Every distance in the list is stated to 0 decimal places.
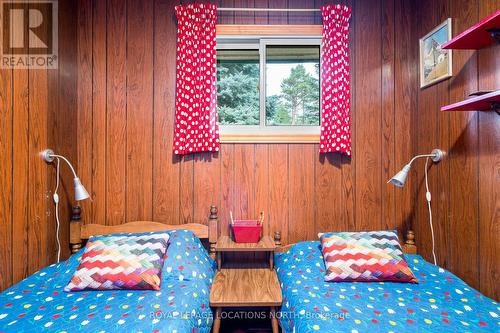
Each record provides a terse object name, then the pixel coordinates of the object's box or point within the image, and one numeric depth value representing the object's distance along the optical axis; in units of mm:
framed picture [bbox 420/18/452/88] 1762
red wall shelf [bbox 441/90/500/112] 1253
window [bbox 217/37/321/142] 2213
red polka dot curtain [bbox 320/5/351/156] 2074
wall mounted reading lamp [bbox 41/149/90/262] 1720
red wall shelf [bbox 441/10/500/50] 1250
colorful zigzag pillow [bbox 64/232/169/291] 1477
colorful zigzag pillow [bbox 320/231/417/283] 1573
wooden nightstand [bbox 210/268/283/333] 1530
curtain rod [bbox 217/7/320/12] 2057
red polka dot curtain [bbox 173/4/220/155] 2072
